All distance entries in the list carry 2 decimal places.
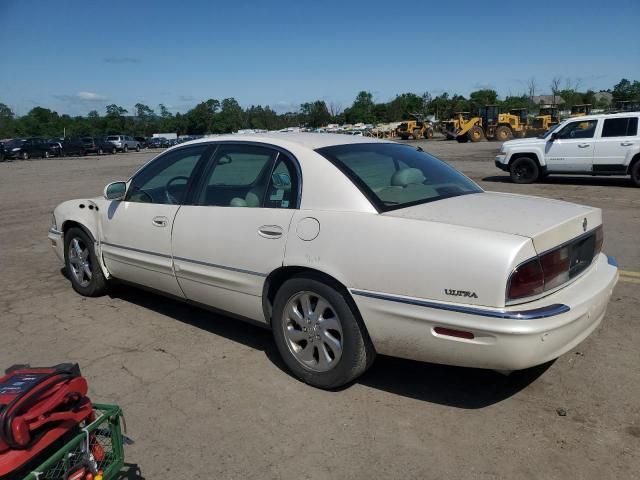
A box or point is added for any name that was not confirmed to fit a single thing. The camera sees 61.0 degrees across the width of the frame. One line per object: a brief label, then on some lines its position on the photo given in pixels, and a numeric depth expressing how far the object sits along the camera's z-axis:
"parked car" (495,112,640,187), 12.41
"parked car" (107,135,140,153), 49.75
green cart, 2.05
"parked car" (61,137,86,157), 43.19
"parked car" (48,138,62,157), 42.06
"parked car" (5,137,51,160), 39.53
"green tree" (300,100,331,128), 106.57
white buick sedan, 2.74
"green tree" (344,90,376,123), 107.69
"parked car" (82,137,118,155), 45.53
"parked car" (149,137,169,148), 64.50
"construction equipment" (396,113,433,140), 49.11
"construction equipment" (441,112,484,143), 37.67
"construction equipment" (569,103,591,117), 41.78
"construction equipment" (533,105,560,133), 40.43
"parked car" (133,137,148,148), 59.29
